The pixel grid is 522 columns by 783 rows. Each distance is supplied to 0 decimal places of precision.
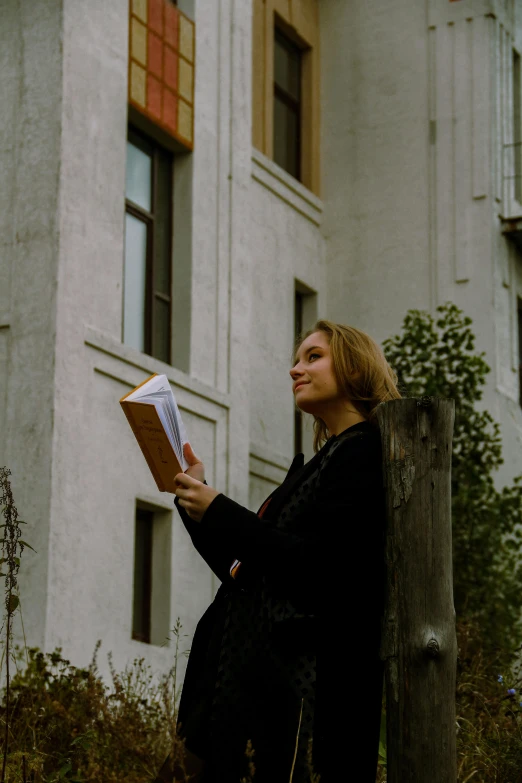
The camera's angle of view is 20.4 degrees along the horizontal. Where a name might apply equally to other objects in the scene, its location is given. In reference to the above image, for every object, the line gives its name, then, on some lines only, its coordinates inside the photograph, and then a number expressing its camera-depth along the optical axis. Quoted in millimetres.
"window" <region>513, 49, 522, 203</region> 21220
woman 4164
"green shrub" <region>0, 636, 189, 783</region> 7121
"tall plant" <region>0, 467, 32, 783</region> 4934
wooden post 4445
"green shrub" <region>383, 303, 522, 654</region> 15348
